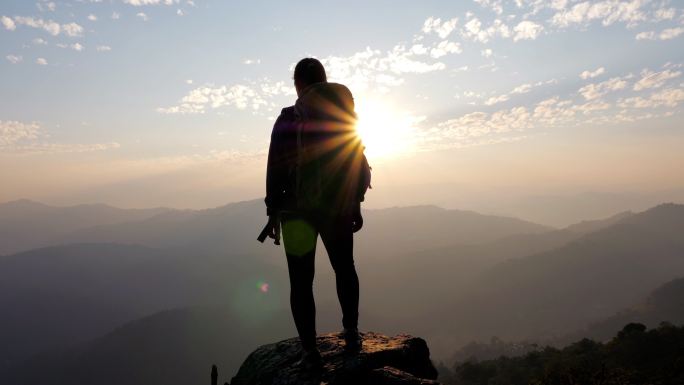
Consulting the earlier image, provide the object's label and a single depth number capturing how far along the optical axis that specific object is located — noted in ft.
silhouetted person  13.85
